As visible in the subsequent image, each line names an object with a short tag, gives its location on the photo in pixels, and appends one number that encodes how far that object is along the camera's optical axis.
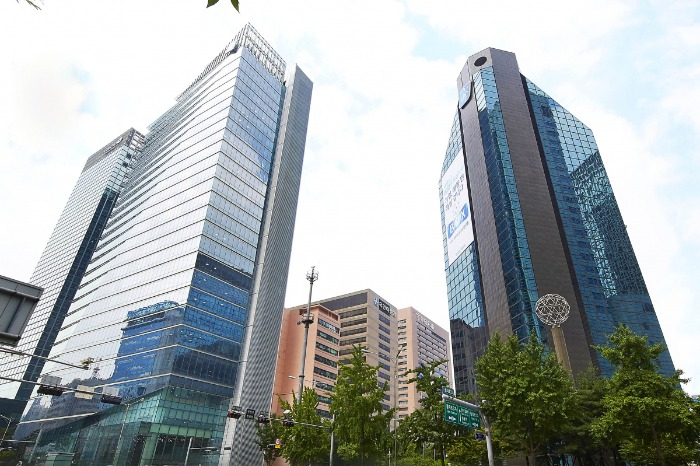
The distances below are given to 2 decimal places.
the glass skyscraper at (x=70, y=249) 122.56
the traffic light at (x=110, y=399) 24.94
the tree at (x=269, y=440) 50.79
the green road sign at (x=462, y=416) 22.56
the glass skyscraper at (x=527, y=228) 67.62
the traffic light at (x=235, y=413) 26.81
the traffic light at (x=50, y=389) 21.92
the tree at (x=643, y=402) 23.48
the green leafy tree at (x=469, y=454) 39.36
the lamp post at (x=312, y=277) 40.56
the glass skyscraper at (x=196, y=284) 60.53
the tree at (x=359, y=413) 29.38
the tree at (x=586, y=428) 33.94
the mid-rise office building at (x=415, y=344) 143.38
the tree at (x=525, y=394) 25.36
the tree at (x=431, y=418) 28.80
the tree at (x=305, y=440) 36.91
